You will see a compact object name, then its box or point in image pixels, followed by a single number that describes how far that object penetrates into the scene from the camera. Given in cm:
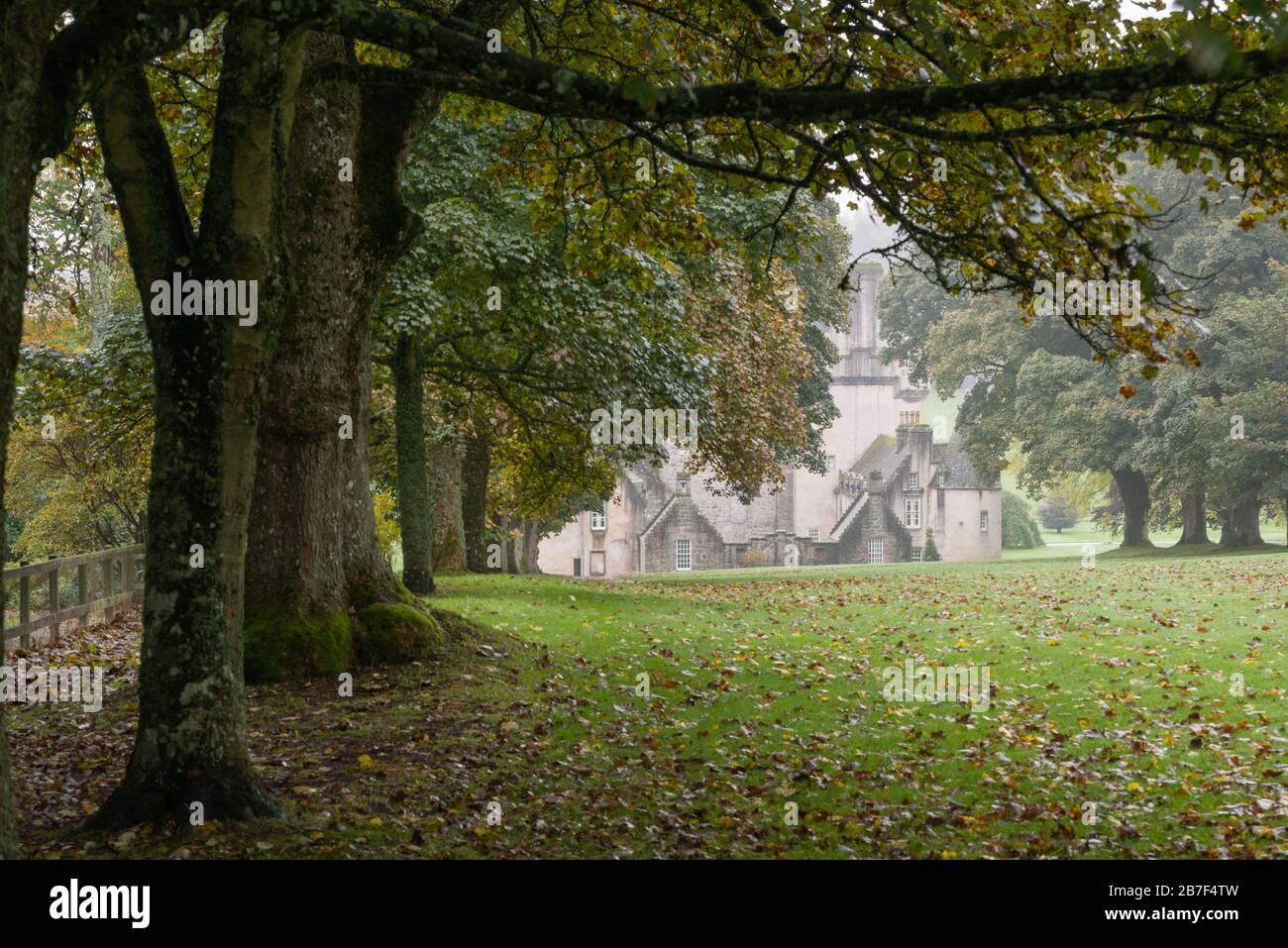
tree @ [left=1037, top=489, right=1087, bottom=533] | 10806
